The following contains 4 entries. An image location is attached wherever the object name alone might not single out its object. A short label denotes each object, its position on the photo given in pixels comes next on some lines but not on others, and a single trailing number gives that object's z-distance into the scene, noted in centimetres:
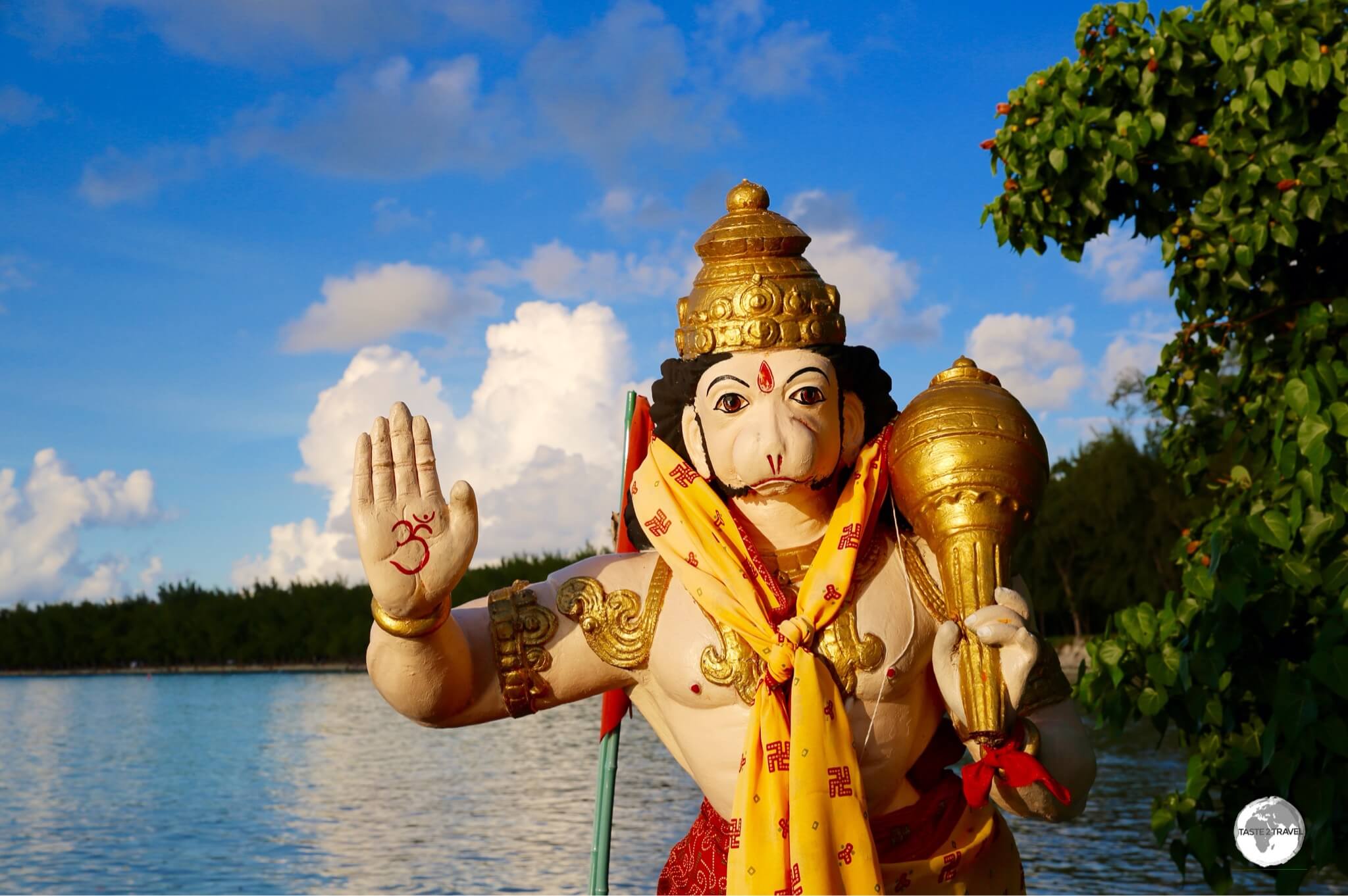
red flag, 303
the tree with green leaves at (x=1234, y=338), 391
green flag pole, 298
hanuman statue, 257
